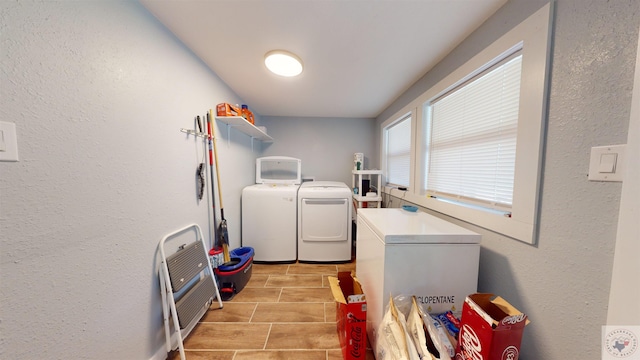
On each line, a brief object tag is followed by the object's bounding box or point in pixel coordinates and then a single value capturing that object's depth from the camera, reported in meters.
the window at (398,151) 2.23
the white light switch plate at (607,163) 0.59
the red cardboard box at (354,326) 1.04
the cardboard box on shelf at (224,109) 1.73
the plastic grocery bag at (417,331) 0.77
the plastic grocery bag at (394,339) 0.78
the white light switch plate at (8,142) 0.58
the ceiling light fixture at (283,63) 1.41
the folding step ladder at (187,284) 1.13
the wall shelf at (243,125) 1.76
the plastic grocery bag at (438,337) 0.78
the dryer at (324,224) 2.29
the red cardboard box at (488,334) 0.66
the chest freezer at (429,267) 0.95
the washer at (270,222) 2.28
